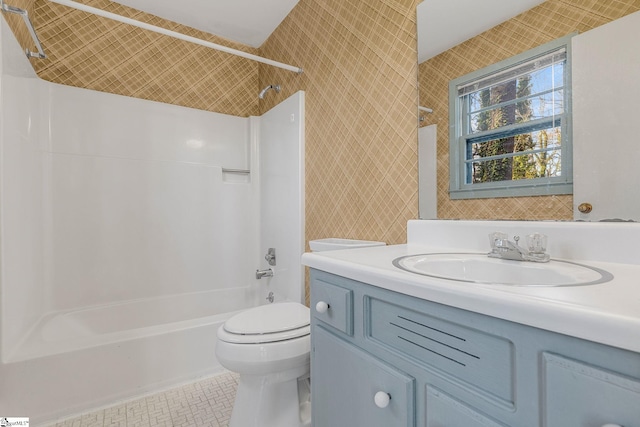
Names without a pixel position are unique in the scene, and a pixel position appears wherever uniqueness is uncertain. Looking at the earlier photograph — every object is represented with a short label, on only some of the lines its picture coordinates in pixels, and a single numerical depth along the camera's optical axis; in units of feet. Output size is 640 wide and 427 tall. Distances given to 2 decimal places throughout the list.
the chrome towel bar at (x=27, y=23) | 4.34
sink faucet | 2.77
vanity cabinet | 1.34
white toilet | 4.09
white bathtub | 4.83
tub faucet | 7.39
